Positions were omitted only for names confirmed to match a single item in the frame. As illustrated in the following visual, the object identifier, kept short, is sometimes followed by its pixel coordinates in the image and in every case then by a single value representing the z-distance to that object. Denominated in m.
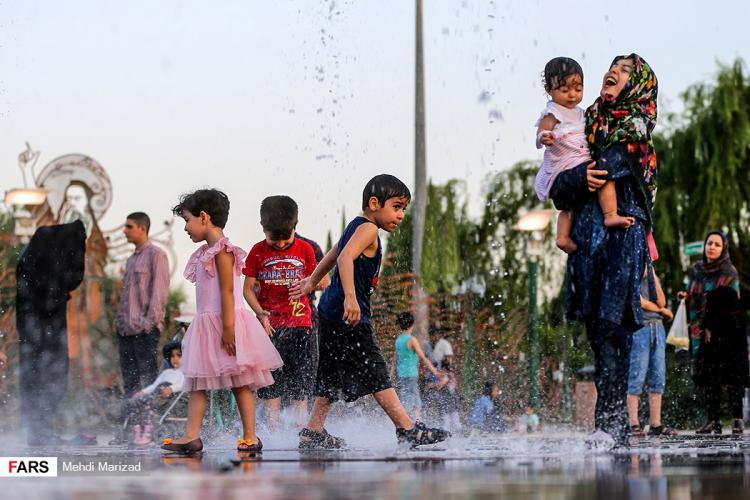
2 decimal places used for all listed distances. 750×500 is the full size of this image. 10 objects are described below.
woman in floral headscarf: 7.21
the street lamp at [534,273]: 18.59
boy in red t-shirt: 9.19
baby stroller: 12.02
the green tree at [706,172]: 30.20
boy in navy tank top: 7.51
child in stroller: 11.59
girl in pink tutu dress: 7.78
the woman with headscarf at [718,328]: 12.01
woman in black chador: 10.36
